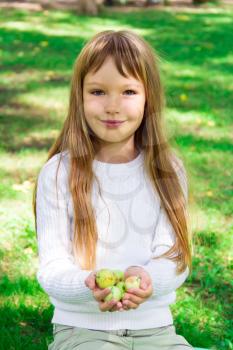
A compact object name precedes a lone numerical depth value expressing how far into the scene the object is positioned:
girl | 2.23
